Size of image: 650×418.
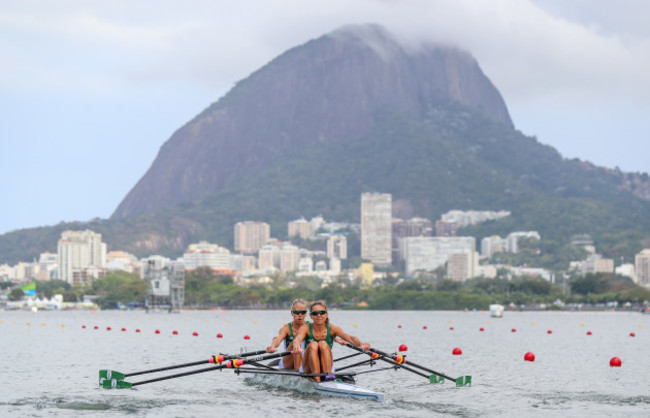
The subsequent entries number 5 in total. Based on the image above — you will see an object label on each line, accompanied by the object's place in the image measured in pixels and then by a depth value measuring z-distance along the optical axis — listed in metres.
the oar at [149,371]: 33.94
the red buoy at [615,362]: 51.09
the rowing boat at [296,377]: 33.09
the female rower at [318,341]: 32.88
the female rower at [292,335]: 34.22
